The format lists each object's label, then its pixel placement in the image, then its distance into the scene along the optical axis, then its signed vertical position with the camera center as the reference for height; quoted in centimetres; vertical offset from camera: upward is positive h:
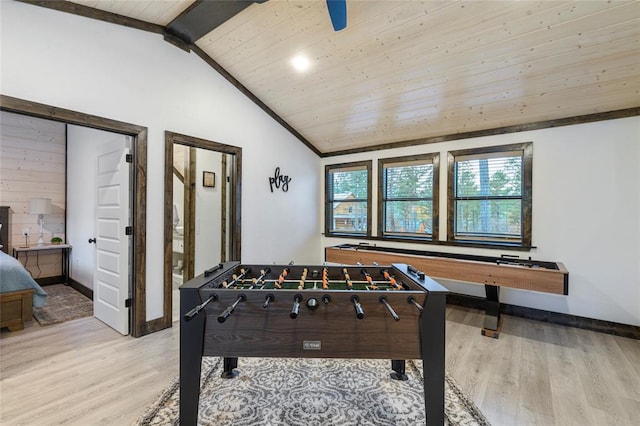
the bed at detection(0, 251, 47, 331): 282 -88
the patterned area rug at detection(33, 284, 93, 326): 322 -124
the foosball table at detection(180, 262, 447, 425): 135 -58
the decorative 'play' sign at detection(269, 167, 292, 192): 415 +49
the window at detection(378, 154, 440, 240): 406 +25
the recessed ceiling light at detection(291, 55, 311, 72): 305 +168
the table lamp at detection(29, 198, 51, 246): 431 +9
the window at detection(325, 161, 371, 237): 474 +25
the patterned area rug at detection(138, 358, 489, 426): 166 -123
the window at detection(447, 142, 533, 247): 338 +24
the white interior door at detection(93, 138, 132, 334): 280 -27
